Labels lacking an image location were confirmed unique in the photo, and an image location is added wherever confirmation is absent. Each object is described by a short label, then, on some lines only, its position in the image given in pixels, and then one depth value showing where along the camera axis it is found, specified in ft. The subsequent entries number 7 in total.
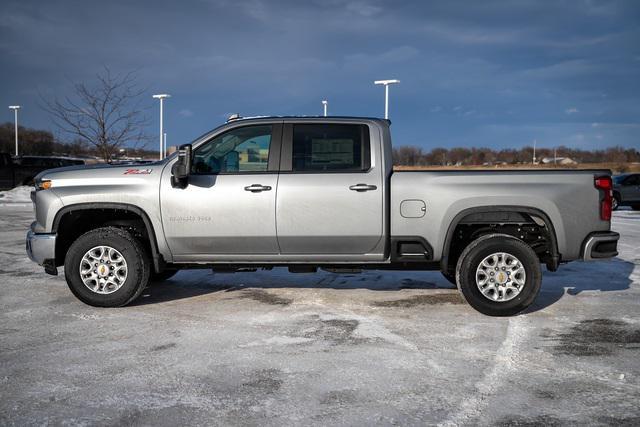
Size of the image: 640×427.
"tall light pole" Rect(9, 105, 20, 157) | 137.90
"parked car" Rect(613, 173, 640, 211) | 70.08
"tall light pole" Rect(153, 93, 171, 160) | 96.73
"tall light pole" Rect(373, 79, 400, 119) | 86.33
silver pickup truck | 17.11
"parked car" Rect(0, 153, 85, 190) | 75.53
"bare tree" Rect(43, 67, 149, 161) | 49.70
